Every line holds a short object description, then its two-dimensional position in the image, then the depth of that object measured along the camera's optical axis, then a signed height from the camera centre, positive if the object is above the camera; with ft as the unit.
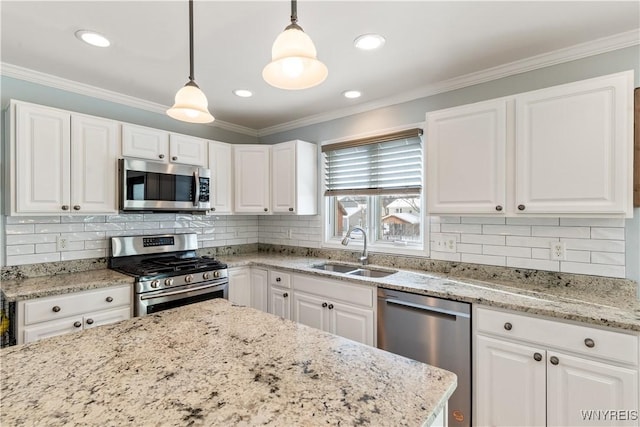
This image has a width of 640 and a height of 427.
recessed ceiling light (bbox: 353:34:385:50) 6.26 +3.48
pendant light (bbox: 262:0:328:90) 3.42 +1.74
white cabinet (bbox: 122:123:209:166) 8.69 +2.01
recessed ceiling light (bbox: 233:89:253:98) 9.07 +3.52
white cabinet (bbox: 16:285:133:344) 6.44 -2.15
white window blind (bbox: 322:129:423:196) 9.19 +1.53
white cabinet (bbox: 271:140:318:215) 10.81 +1.25
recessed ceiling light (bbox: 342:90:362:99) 9.03 +3.46
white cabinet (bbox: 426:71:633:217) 5.54 +1.19
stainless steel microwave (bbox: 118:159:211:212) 8.42 +0.78
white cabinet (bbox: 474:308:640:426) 4.86 -2.69
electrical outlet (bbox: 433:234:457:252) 8.36 -0.80
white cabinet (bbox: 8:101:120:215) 7.02 +1.24
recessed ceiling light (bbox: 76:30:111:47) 6.13 +3.49
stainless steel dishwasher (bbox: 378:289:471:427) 6.28 -2.57
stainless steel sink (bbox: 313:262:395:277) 9.12 -1.73
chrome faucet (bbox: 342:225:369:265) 9.77 -0.89
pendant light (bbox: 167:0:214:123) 4.64 +1.63
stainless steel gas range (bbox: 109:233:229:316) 7.95 -1.54
